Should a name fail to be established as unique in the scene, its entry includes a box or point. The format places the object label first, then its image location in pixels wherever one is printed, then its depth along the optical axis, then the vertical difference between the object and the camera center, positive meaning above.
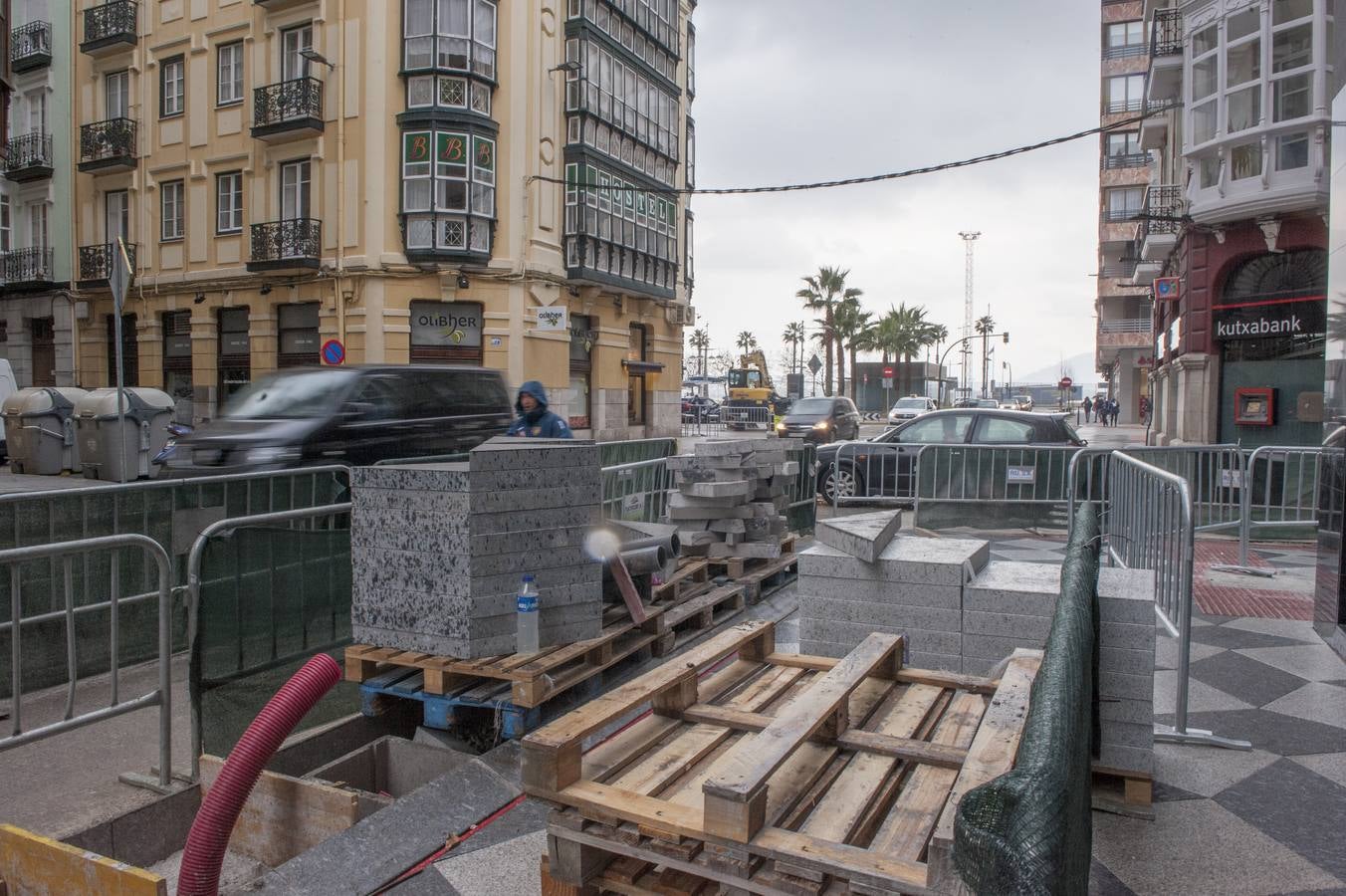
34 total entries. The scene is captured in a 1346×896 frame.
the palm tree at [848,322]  71.56 +6.74
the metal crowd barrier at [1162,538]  4.75 -0.79
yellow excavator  47.06 +0.71
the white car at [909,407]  45.49 +0.19
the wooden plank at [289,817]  3.88 -1.72
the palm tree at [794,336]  118.69 +9.32
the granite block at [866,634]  5.00 -1.22
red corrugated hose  3.04 -1.24
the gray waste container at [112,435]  18.73 -0.63
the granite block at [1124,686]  3.91 -1.13
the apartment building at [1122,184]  56.44 +14.00
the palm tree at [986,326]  127.38 +11.66
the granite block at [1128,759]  3.94 -1.44
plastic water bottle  4.90 -1.09
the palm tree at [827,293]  71.00 +8.88
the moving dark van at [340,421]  9.77 -0.17
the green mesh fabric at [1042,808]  1.48 -0.67
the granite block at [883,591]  4.98 -0.98
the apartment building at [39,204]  32.38 +7.01
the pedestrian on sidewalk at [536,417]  8.53 -0.09
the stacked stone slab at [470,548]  4.76 -0.73
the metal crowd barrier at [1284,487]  10.60 -0.81
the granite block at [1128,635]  3.88 -0.92
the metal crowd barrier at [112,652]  3.99 -1.13
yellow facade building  26.22 +6.54
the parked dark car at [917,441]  13.17 -0.41
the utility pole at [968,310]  101.00 +13.17
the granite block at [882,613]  5.00 -1.10
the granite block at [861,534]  5.07 -0.68
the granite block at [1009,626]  4.77 -1.10
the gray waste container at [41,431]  19.59 -0.58
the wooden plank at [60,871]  2.90 -1.49
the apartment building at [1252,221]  19.03 +4.18
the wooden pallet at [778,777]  2.47 -1.14
